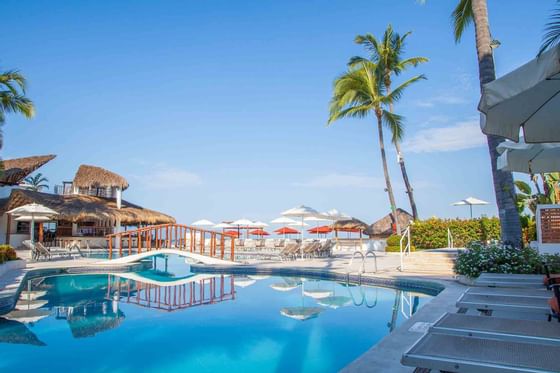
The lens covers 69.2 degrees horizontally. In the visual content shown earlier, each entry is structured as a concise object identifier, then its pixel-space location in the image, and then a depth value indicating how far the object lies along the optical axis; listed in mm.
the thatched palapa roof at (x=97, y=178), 23750
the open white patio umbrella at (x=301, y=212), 15750
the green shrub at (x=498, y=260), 6605
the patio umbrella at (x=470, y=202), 16906
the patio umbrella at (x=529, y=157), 5180
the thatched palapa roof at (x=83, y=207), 19188
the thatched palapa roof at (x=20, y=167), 18866
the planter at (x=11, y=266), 10120
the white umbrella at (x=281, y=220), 22495
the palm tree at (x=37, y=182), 46656
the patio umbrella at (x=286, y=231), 25047
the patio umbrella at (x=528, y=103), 2410
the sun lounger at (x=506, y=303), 3240
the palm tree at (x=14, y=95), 12547
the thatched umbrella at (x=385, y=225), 22156
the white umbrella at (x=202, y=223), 24672
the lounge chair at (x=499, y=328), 2408
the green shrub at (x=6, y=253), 10409
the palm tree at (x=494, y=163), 7469
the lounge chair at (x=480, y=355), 1959
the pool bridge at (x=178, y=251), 13688
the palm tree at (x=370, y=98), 17844
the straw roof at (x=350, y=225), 23156
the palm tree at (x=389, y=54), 18781
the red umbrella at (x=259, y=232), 26469
